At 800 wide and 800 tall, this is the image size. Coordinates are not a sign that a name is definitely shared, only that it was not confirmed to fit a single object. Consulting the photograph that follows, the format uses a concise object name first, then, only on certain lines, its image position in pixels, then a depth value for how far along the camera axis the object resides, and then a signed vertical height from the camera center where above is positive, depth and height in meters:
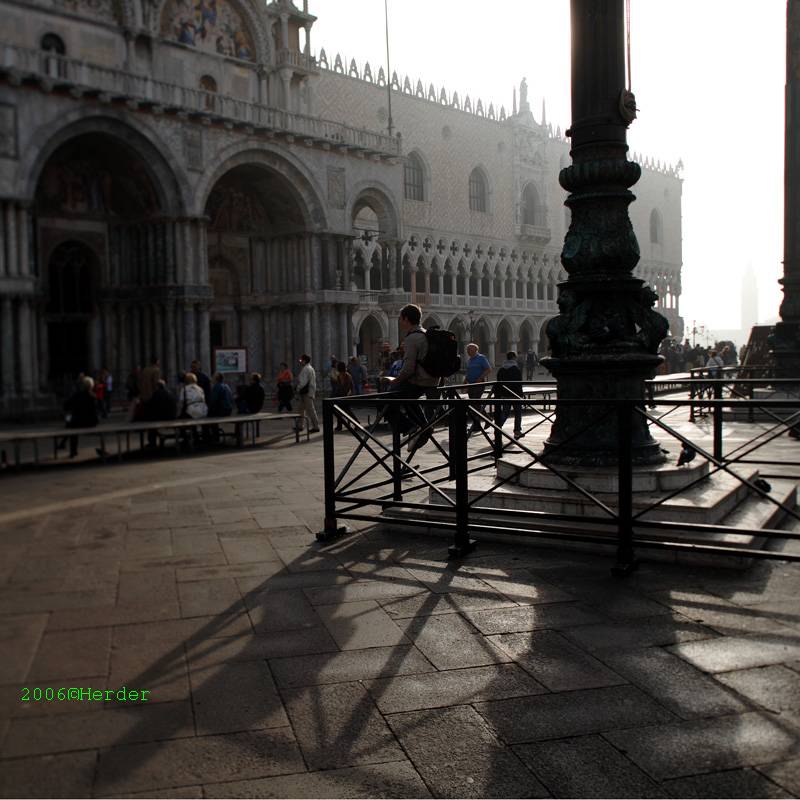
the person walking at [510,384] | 8.73 -0.21
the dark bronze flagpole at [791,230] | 14.35 +2.26
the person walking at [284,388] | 18.34 -0.44
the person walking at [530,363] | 39.53 +0.06
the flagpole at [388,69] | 31.75 +11.27
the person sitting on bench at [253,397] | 16.08 -0.55
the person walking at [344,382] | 17.88 -0.32
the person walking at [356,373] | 19.97 -0.15
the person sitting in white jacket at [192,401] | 13.64 -0.52
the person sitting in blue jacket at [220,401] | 14.59 -0.56
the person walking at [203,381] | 17.88 -0.26
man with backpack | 7.19 -0.09
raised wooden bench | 10.95 -0.84
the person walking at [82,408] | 12.80 -0.57
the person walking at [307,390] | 15.09 -0.40
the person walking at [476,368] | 14.16 -0.05
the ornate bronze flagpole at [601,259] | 6.25 +0.78
